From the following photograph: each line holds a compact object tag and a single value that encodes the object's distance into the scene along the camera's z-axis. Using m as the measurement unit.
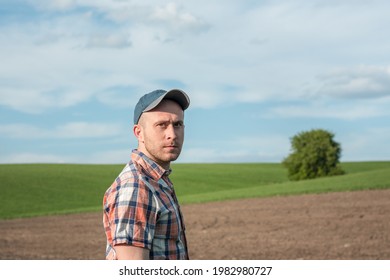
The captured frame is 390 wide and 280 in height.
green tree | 49.41
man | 2.45
